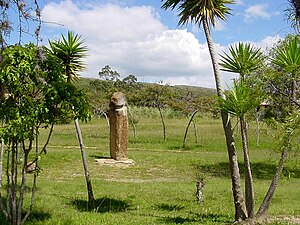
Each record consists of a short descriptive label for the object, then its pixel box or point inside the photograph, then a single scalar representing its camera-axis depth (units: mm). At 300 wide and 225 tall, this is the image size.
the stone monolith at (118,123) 25922
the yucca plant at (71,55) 14125
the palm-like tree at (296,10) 9531
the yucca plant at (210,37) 12078
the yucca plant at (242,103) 11055
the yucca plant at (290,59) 10285
